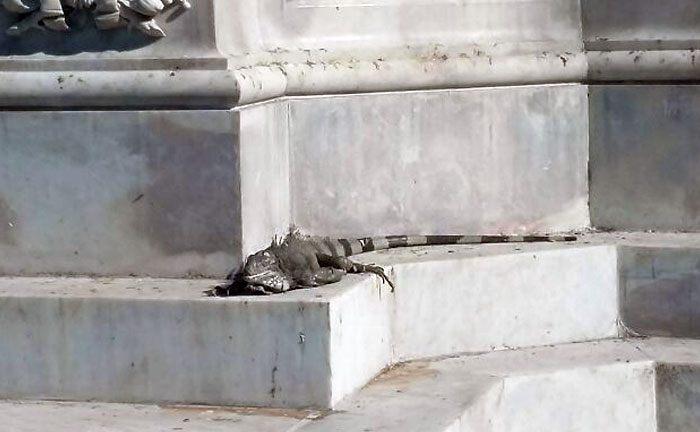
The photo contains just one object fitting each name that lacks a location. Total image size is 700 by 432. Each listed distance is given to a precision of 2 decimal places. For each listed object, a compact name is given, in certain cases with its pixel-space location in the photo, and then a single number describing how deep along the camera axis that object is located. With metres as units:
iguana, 5.89
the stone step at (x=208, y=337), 5.76
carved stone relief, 6.11
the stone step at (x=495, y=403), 5.62
